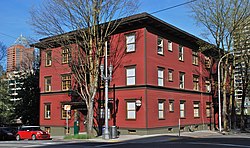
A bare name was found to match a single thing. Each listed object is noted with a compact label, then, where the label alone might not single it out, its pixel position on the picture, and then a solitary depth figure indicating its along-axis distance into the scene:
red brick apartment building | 30.53
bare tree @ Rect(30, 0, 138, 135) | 28.22
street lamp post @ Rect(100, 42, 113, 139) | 26.14
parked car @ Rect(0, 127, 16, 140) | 36.22
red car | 31.38
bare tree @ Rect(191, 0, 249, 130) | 37.16
